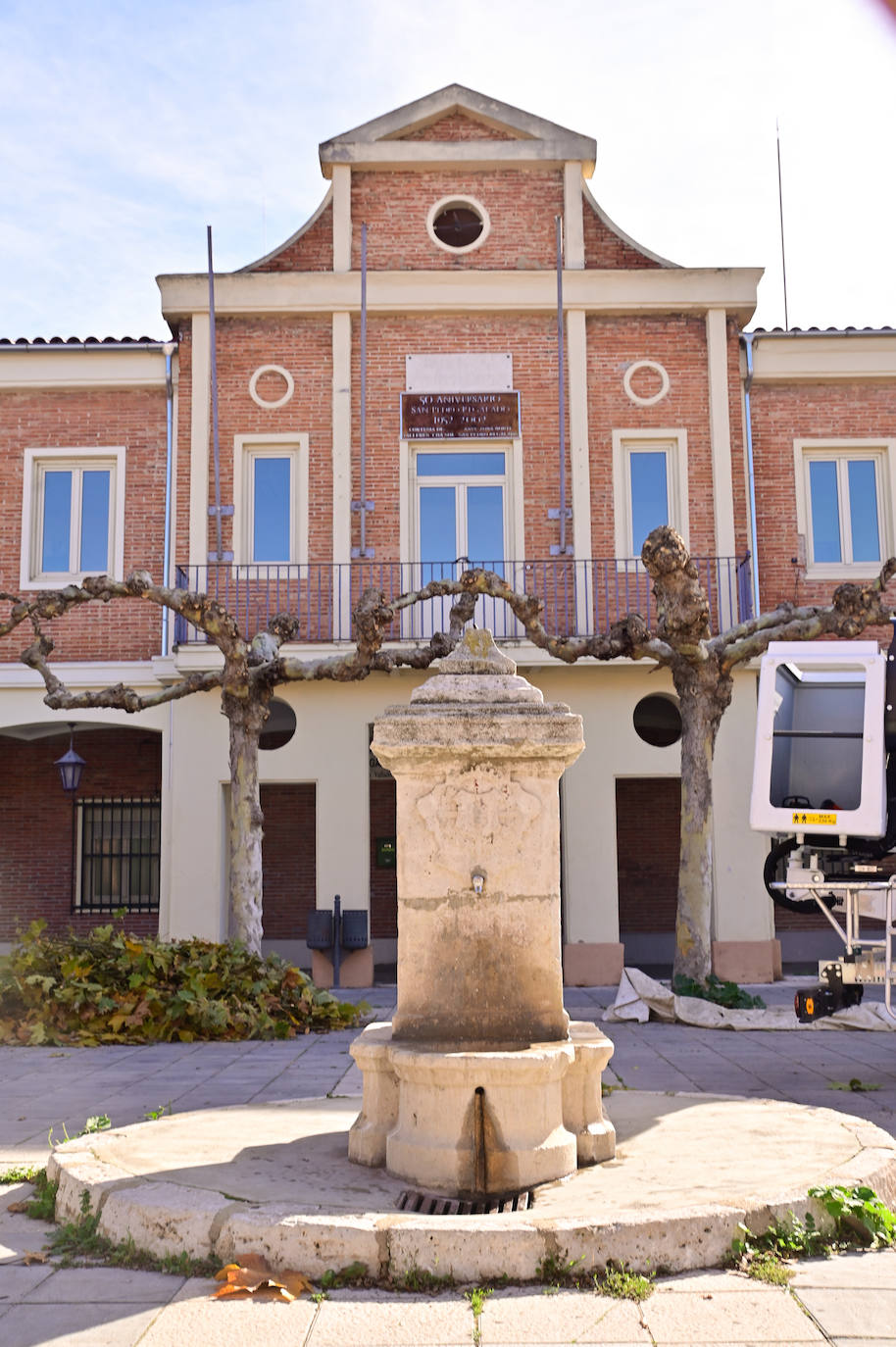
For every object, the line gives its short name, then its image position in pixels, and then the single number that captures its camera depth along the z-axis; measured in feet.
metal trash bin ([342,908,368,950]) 50.85
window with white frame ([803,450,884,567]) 55.88
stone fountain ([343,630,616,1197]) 17.10
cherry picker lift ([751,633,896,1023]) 27.86
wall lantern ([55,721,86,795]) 49.52
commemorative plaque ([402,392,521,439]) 54.75
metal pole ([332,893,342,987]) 50.83
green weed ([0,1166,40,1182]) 18.84
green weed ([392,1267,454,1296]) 13.24
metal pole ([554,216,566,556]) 53.83
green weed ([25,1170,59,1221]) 16.44
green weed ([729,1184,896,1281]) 13.83
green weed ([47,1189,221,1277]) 13.88
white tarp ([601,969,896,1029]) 36.78
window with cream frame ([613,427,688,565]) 54.60
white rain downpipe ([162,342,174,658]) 54.70
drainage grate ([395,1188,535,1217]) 15.07
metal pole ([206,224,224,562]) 53.11
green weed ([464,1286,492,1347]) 12.24
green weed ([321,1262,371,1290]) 13.33
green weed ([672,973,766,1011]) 39.93
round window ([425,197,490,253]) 55.93
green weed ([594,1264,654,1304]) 12.82
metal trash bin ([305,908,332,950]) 50.88
